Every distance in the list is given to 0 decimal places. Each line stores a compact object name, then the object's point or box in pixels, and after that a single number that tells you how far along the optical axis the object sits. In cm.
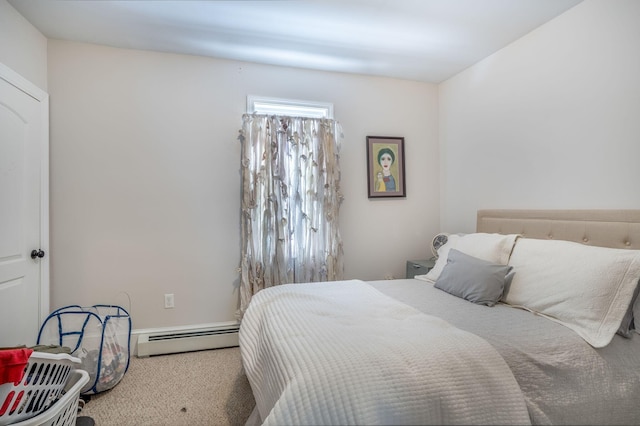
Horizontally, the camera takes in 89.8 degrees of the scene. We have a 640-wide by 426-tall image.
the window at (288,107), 299
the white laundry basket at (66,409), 136
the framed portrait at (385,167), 331
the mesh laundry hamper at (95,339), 211
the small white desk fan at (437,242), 316
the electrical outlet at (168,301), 279
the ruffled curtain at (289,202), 286
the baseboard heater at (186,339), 261
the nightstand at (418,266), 299
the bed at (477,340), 109
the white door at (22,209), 208
